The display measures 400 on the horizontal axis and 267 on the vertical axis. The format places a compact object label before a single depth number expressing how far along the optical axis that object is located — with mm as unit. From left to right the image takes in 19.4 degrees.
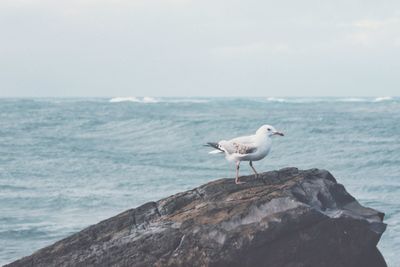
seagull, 15167
